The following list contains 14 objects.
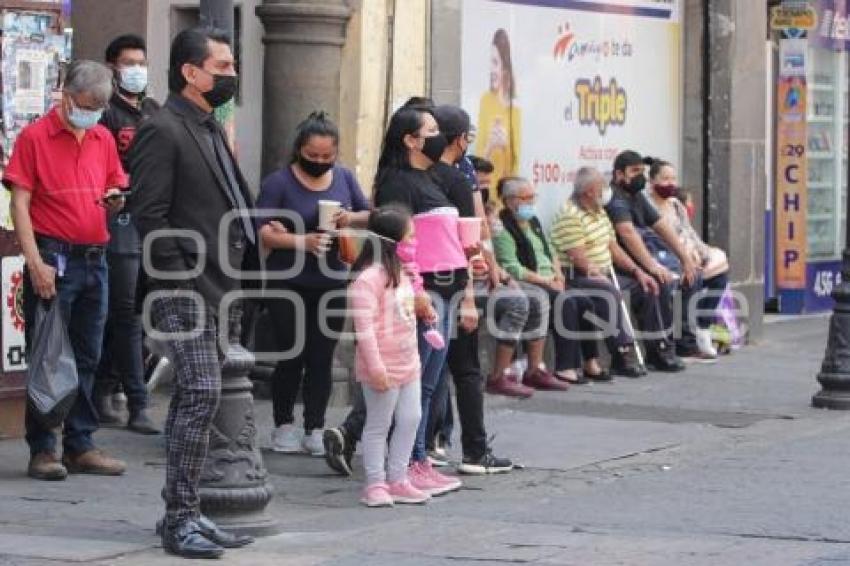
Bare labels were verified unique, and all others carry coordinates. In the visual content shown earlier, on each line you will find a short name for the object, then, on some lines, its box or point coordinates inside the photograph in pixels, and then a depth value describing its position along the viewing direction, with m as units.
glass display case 20.61
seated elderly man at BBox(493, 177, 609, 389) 14.68
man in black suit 8.48
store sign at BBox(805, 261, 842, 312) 20.50
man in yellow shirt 15.45
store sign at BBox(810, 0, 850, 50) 20.50
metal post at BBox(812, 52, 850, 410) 14.06
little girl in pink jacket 9.96
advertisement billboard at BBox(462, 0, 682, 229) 15.18
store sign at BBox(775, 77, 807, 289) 20.14
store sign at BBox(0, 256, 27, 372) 11.37
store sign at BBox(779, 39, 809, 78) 19.89
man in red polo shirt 10.35
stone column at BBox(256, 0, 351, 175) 13.45
